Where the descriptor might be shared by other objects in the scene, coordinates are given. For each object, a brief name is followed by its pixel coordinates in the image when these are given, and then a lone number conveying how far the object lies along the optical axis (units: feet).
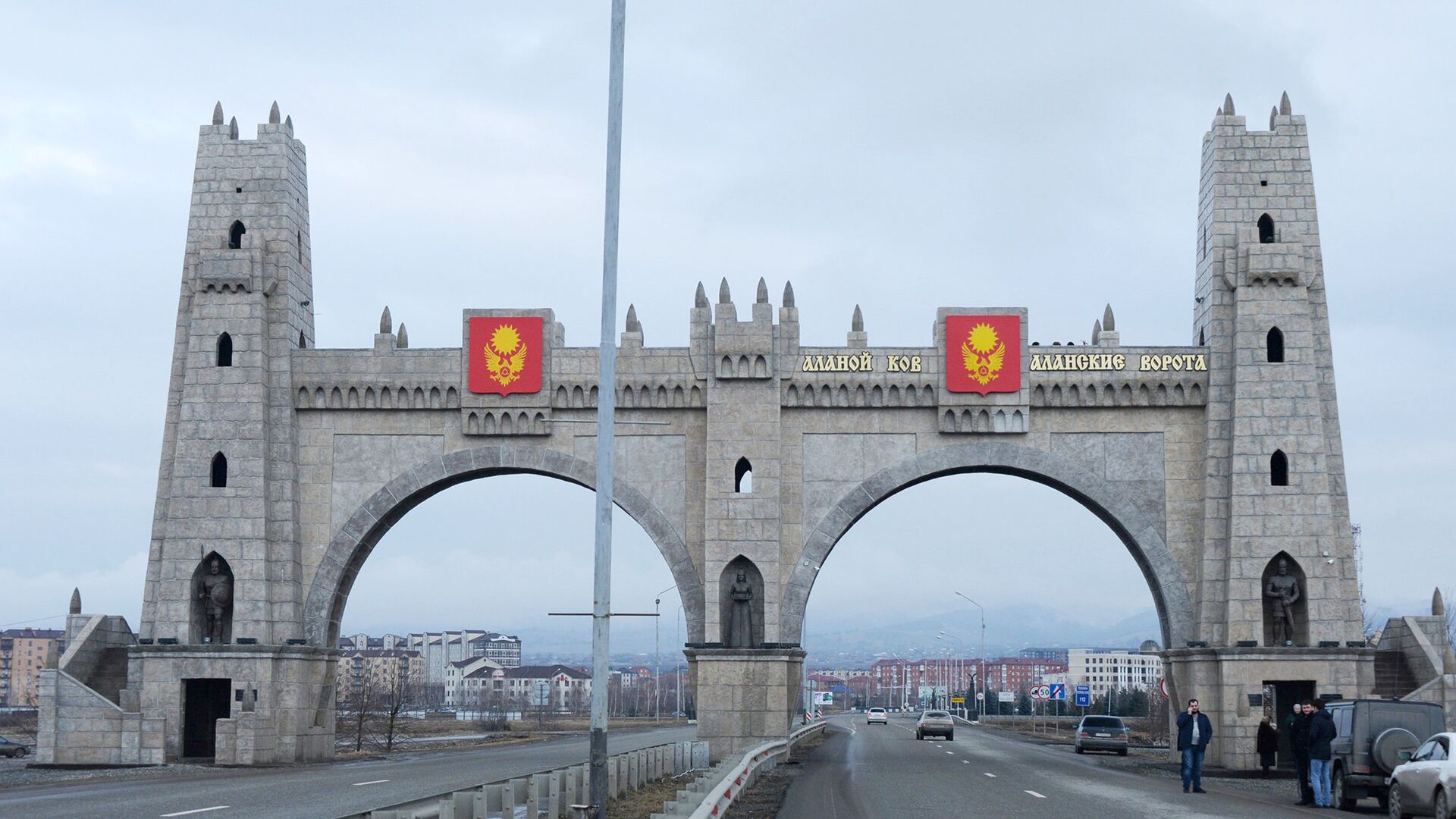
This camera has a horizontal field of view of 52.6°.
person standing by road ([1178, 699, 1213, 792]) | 89.45
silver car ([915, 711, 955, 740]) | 187.93
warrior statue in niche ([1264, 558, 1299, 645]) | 116.98
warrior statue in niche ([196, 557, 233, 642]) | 123.03
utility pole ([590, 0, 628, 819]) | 56.49
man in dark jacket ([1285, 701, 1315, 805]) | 83.35
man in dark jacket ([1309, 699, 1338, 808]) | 80.89
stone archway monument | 119.96
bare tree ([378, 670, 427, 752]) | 173.08
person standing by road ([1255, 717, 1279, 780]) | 108.06
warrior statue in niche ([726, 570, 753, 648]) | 121.70
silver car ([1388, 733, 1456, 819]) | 63.31
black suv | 77.46
